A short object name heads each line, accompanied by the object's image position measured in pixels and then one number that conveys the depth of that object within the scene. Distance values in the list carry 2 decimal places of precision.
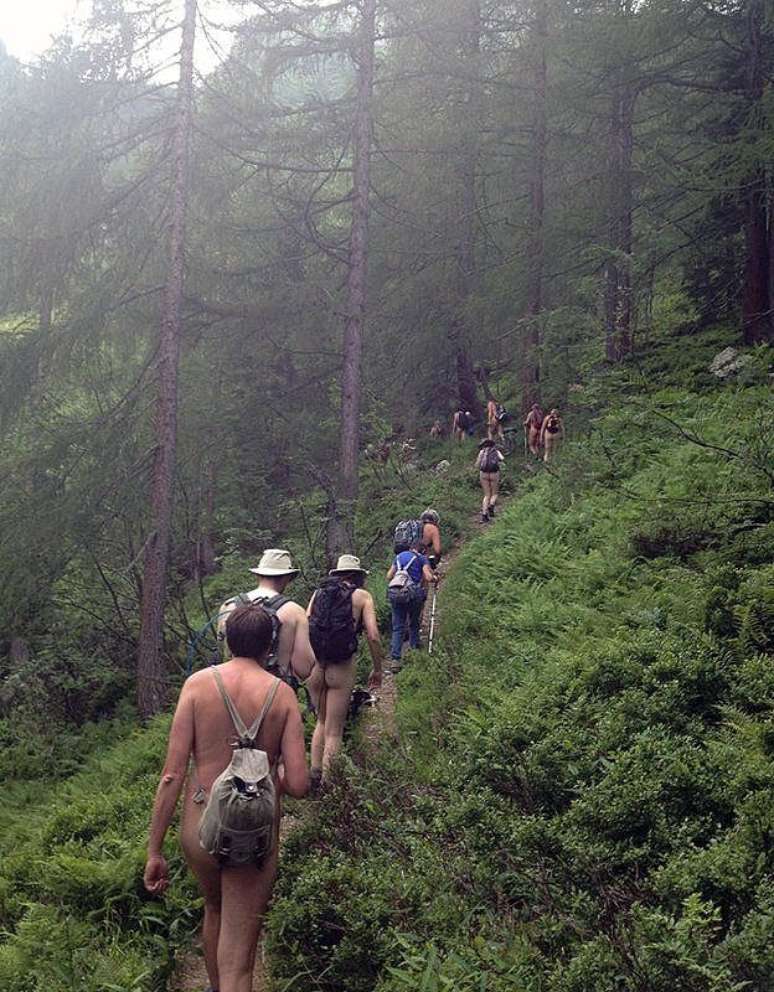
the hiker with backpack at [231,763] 3.86
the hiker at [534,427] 18.83
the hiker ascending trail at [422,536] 10.68
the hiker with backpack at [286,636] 5.39
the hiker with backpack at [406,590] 9.91
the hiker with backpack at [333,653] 6.89
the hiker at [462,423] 22.91
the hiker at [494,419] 20.64
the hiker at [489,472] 16.14
